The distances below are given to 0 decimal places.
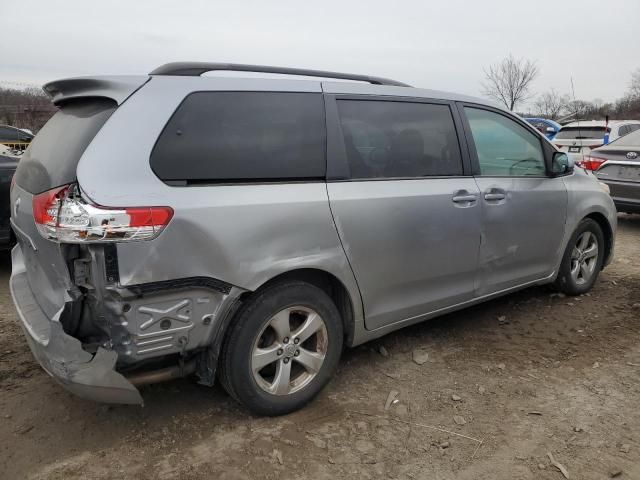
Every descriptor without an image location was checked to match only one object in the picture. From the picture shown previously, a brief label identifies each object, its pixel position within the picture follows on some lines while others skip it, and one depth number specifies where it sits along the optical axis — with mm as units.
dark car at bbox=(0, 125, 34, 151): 15898
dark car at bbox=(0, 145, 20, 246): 5203
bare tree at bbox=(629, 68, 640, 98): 48591
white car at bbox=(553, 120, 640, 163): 11086
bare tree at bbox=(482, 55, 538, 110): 34219
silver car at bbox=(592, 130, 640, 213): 7570
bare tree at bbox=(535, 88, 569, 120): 39688
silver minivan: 2301
